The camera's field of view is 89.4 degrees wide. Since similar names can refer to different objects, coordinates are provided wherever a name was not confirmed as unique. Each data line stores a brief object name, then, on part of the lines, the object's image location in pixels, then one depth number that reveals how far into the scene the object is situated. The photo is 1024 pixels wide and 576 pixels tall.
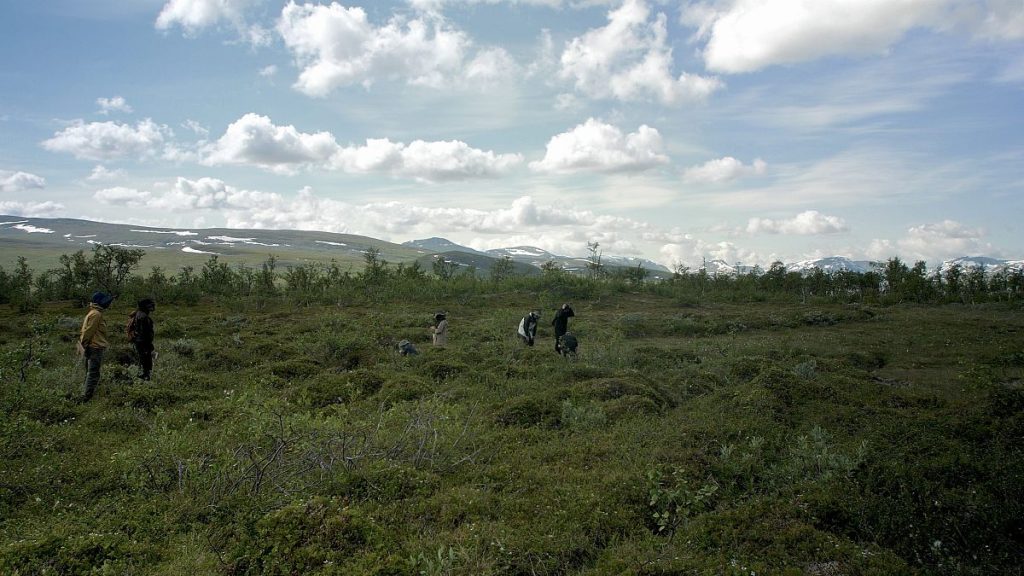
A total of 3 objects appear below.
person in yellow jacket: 11.65
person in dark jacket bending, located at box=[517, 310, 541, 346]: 20.01
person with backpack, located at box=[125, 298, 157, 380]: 13.12
